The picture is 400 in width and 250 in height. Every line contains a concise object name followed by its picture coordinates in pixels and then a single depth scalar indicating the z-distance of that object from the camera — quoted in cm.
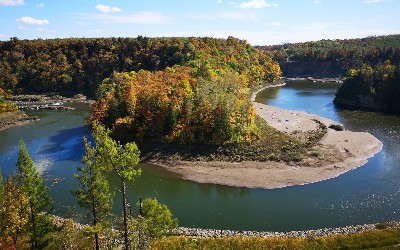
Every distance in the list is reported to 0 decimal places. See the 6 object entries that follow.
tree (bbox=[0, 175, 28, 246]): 3038
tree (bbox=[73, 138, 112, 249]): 3053
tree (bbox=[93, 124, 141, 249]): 2895
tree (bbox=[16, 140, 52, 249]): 3359
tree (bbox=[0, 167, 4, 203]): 3325
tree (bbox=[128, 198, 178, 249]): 3181
